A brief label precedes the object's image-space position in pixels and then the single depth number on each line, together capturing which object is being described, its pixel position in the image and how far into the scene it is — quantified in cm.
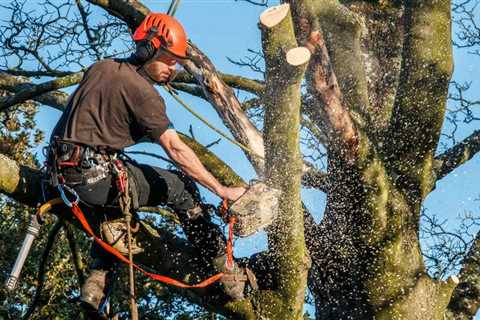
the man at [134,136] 828
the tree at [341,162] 847
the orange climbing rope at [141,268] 843
